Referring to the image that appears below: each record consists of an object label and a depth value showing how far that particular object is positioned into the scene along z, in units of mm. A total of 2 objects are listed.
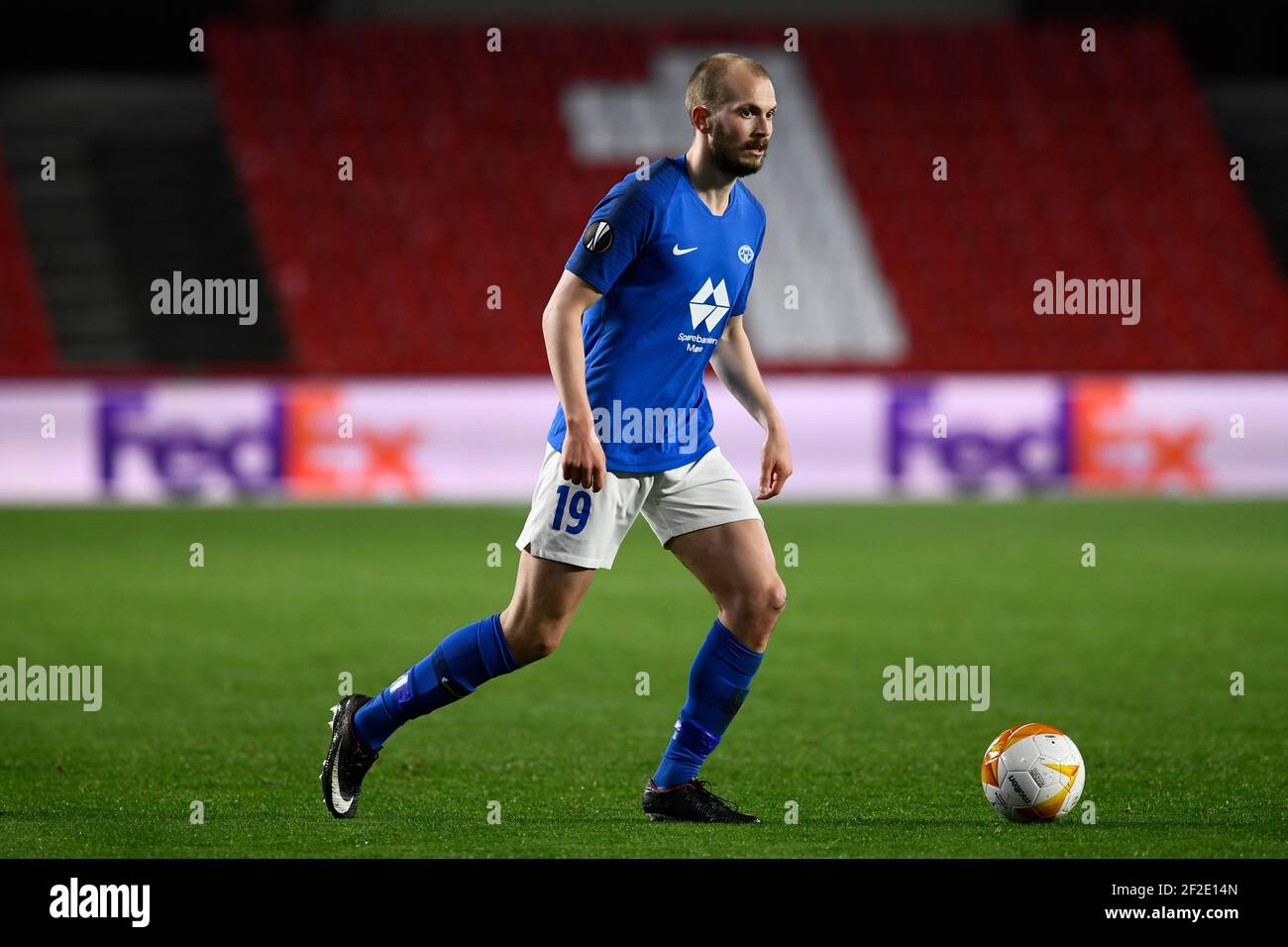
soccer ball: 5422
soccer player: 5285
